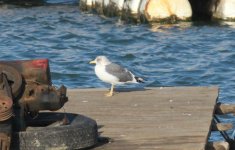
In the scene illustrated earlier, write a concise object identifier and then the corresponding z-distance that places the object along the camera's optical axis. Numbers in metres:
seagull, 20.91
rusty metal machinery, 13.36
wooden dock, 14.83
